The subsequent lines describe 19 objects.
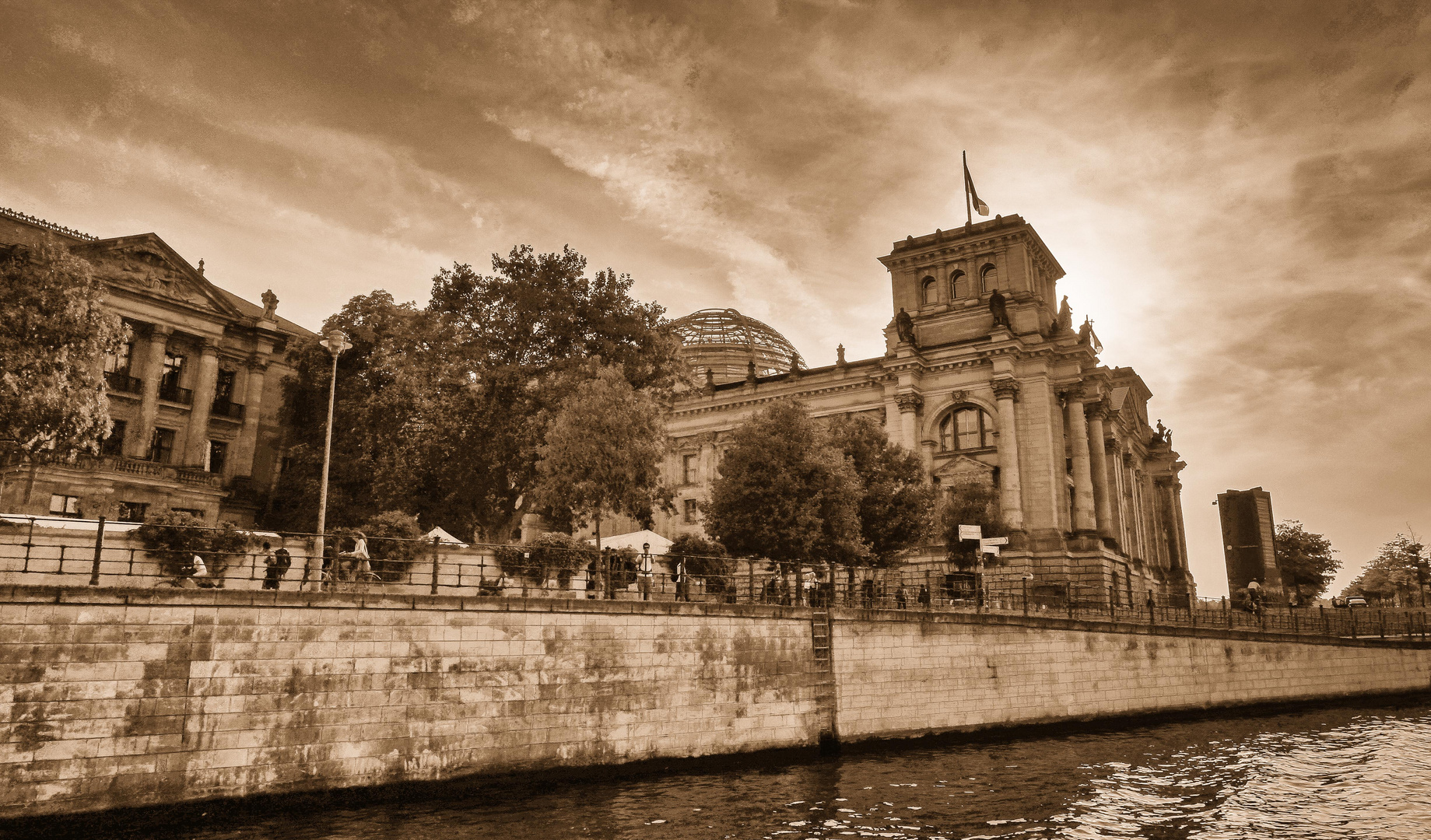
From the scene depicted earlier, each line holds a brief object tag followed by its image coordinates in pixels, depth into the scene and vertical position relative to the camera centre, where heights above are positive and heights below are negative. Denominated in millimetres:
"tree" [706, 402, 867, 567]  32250 +3820
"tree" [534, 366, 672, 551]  27922 +4687
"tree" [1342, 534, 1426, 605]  68812 +2792
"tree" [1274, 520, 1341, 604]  83250 +4268
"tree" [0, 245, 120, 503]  23062 +6432
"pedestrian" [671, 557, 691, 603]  23078 +529
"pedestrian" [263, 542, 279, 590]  18516 +655
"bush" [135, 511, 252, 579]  18453 +1271
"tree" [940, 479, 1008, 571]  42594 +4230
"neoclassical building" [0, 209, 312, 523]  37281 +9335
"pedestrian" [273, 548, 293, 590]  18938 +911
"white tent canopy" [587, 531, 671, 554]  30969 +2151
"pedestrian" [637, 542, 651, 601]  21688 +594
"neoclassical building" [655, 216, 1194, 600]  51938 +12473
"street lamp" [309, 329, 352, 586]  23234 +6588
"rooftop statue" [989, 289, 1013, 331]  55125 +17896
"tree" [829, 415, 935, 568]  36875 +4597
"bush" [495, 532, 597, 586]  22469 +1100
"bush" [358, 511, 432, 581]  22125 +1410
